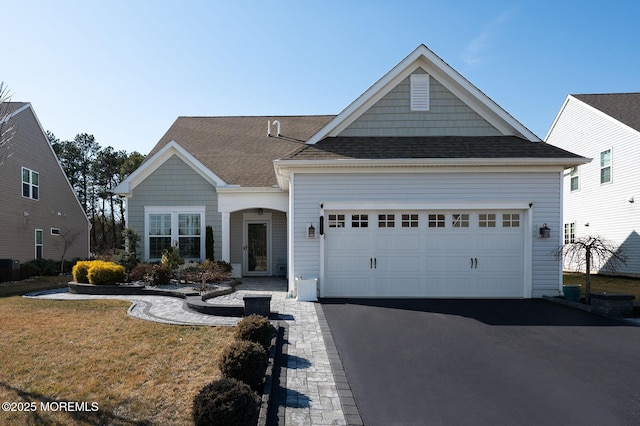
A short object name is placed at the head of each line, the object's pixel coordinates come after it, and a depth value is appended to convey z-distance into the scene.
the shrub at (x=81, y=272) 12.98
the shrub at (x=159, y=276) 12.83
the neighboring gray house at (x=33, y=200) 18.33
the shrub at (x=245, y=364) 4.72
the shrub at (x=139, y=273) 13.54
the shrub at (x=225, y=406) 3.47
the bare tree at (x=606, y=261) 17.74
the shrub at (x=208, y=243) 15.23
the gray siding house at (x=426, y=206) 11.26
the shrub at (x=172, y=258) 14.16
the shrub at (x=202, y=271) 12.76
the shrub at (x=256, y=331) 5.98
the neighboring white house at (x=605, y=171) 17.03
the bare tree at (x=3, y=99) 6.65
